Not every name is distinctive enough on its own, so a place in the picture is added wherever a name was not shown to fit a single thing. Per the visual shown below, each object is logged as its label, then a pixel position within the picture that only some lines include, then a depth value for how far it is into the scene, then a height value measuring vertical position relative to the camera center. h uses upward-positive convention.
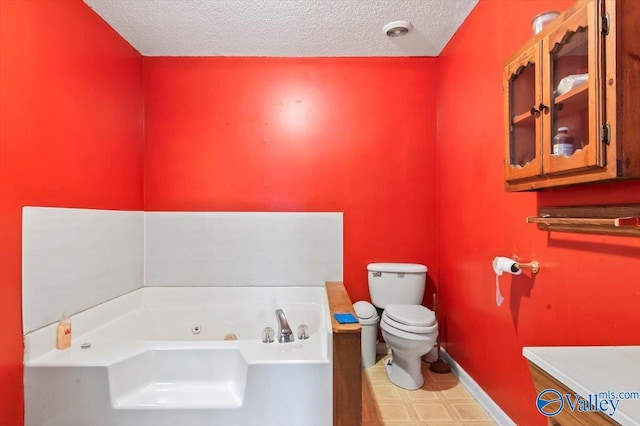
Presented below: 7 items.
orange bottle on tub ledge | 1.74 -0.63
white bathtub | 1.57 -0.82
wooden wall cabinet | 0.94 +0.38
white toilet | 2.12 -0.69
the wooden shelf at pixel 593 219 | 1.04 -0.02
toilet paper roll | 1.58 -0.27
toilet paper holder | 1.51 -0.25
